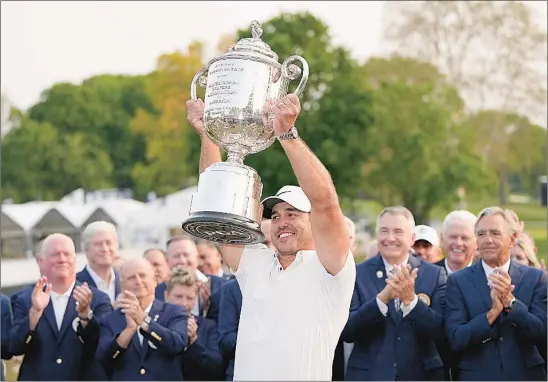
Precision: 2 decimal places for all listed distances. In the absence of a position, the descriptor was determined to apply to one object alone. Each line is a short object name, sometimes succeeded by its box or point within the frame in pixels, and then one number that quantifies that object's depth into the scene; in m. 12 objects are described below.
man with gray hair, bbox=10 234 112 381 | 13.88
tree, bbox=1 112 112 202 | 101.94
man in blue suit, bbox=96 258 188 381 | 13.50
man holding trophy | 8.55
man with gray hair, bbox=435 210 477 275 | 15.40
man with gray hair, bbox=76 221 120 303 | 15.51
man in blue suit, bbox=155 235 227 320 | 15.48
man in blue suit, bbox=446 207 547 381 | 12.95
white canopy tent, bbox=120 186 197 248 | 58.37
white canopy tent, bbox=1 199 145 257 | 56.12
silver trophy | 8.82
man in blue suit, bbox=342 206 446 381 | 13.05
